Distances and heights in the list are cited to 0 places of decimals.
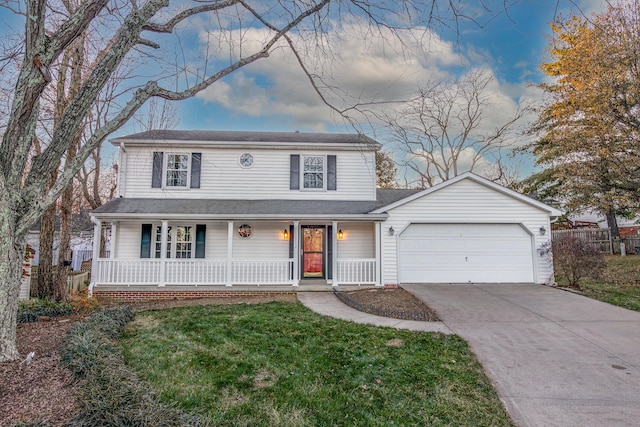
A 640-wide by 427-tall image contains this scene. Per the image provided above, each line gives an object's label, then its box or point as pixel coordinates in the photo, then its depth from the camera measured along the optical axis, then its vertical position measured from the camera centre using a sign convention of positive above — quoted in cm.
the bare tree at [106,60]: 379 +251
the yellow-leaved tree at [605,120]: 1022 +442
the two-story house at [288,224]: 1020 +82
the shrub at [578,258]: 988 -29
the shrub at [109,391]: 260 -130
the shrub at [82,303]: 712 -122
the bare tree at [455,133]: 1991 +736
